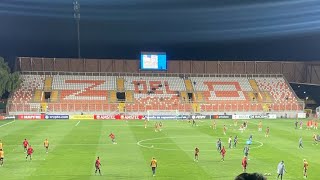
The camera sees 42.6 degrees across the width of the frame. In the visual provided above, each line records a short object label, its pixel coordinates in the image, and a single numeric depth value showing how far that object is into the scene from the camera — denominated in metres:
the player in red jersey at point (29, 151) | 31.95
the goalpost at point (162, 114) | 74.88
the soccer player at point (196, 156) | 31.87
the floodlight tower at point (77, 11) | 73.19
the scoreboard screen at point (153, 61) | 87.81
